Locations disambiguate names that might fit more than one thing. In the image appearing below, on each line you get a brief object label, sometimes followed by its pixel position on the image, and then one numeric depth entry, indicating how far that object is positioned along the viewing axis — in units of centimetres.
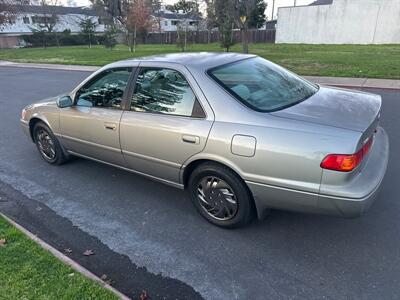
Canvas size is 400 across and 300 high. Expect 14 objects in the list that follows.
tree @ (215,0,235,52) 1842
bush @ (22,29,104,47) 4297
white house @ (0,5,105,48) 4751
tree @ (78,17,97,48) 4181
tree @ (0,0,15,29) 3481
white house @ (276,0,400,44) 2655
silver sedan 240
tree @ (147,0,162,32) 4171
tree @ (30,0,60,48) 4284
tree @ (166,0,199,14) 4356
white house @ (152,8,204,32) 4192
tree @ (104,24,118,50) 2998
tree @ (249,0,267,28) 3766
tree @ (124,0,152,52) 2759
